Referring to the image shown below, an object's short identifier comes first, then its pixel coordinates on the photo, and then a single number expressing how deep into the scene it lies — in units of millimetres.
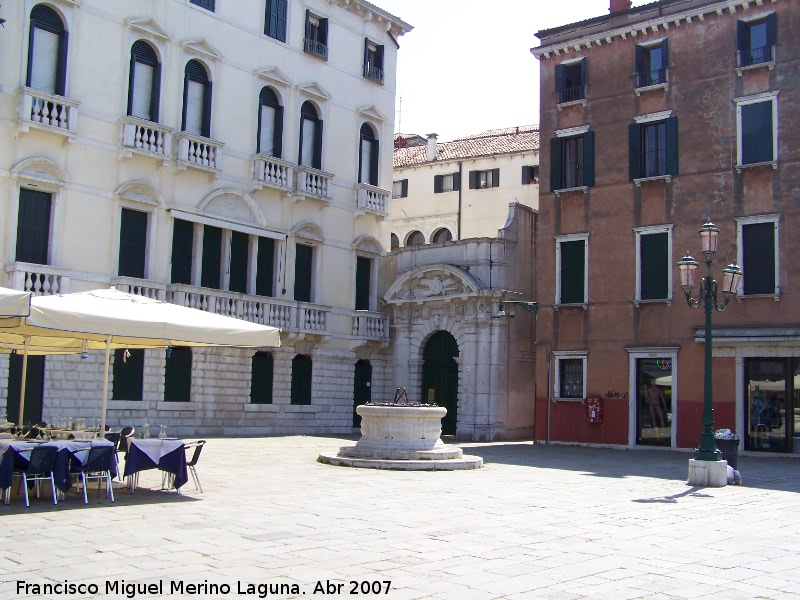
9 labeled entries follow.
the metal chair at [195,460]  12578
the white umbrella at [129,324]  11125
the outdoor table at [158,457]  11805
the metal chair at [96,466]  11211
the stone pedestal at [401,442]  17094
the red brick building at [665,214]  23297
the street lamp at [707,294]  15758
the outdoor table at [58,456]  10602
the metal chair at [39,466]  10766
